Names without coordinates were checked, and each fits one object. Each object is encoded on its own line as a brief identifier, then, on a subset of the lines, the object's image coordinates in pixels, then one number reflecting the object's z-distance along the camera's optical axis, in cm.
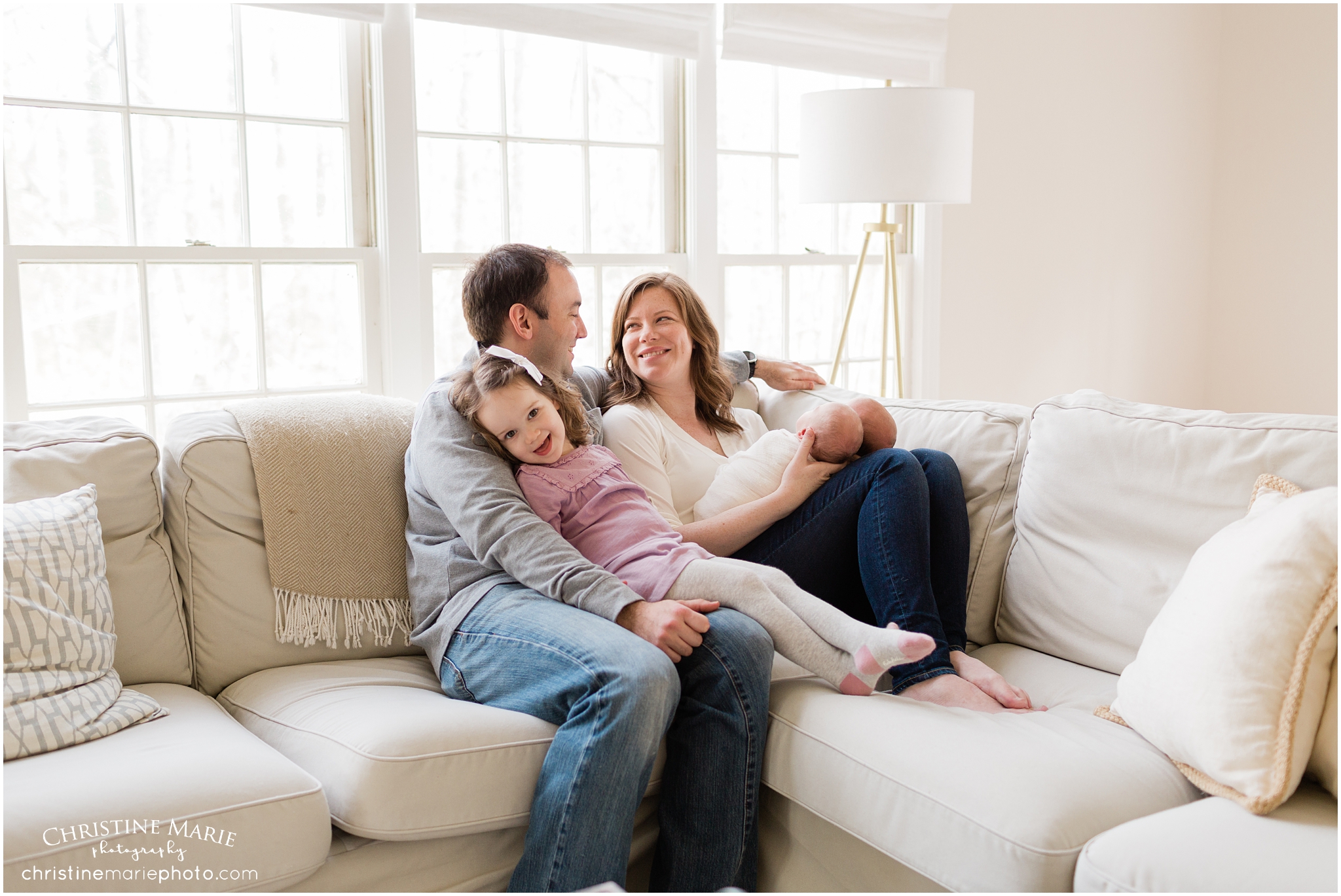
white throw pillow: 127
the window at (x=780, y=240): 341
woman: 179
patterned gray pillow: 149
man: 148
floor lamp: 279
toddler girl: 165
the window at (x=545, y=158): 284
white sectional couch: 129
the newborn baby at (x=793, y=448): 204
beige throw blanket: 192
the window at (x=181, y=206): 235
